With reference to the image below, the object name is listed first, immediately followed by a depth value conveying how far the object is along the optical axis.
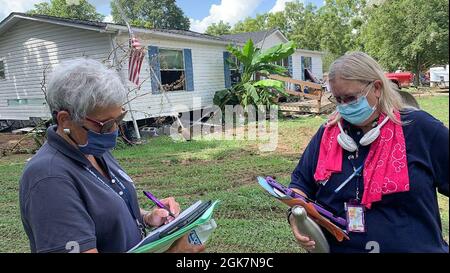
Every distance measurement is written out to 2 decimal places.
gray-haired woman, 1.40
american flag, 10.01
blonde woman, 1.75
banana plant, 13.10
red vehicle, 10.73
